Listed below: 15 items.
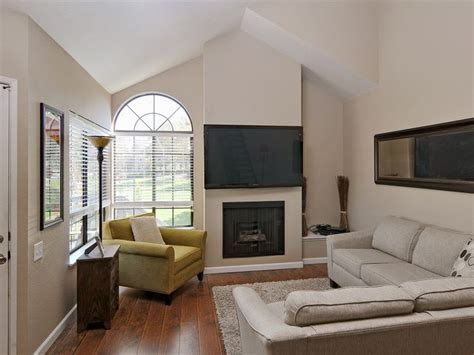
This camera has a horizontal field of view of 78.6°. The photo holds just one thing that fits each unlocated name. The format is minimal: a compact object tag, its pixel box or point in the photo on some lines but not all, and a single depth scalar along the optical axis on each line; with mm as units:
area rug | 2514
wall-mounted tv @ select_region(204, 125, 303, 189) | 4188
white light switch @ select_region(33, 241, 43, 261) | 2211
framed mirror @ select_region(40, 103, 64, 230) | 2303
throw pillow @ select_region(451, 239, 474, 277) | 2275
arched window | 4762
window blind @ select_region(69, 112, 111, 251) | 3054
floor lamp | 3064
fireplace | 4363
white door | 2004
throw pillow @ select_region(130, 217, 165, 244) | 3631
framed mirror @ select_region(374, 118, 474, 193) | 2783
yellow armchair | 3172
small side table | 2684
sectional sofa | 1366
